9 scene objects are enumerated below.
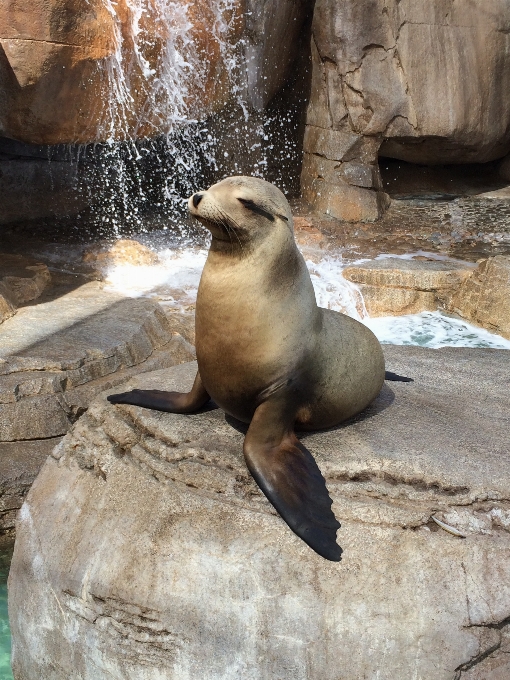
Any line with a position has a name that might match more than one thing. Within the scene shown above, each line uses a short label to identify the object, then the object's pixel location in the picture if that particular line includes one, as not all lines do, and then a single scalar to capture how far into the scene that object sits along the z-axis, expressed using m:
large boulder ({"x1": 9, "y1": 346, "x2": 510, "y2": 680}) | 2.55
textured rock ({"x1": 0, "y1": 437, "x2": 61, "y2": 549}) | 4.26
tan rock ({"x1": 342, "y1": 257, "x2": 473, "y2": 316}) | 7.23
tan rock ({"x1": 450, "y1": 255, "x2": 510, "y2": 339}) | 6.62
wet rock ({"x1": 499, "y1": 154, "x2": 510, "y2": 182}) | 10.63
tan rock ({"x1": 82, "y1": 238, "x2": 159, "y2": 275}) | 7.50
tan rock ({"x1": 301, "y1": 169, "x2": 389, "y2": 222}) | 9.27
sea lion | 2.73
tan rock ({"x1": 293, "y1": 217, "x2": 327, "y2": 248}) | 8.36
